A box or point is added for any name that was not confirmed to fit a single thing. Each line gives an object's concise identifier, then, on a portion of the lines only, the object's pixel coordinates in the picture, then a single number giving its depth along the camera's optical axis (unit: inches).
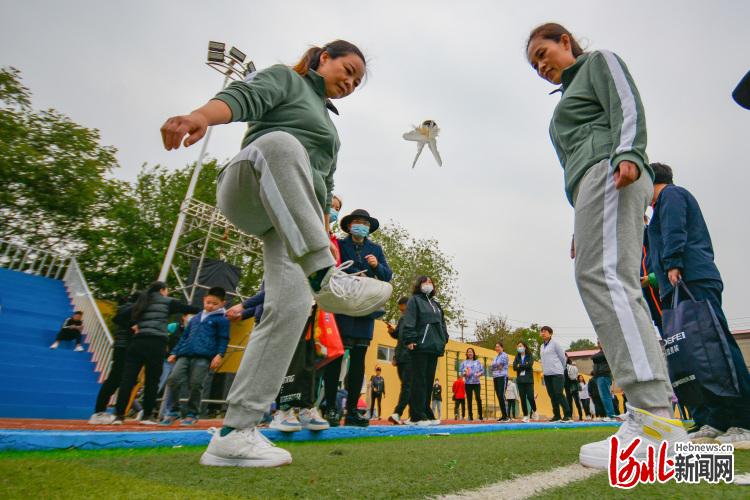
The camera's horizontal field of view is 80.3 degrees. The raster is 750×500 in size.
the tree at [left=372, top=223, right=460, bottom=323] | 1330.0
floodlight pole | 623.3
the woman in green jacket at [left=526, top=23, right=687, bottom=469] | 68.2
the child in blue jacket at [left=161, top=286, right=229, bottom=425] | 241.8
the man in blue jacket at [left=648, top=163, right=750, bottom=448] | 110.2
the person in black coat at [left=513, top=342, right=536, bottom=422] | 376.8
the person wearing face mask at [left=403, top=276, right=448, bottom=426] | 219.6
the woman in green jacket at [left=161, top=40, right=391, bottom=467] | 70.6
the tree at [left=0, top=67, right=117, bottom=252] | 674.2
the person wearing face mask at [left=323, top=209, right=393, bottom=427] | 172.2
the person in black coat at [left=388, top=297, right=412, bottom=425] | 258.4
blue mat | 89.4
